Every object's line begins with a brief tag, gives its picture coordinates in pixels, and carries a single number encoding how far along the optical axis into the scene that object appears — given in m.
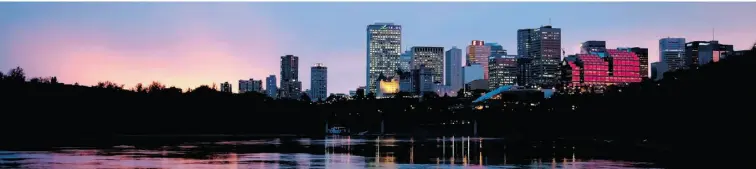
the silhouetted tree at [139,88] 182.14
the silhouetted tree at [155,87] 176.74
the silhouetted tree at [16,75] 143.56
